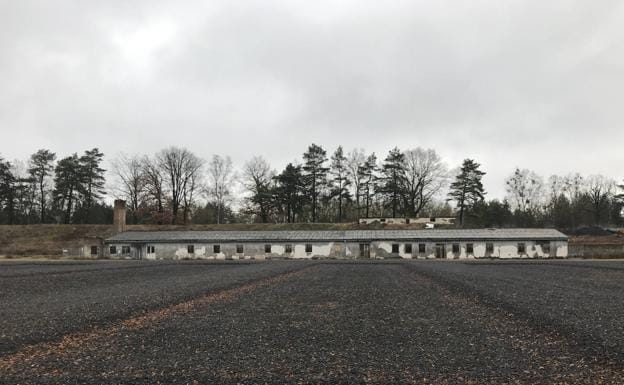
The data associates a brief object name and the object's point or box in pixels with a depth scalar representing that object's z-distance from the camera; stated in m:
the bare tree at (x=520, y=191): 85.44
